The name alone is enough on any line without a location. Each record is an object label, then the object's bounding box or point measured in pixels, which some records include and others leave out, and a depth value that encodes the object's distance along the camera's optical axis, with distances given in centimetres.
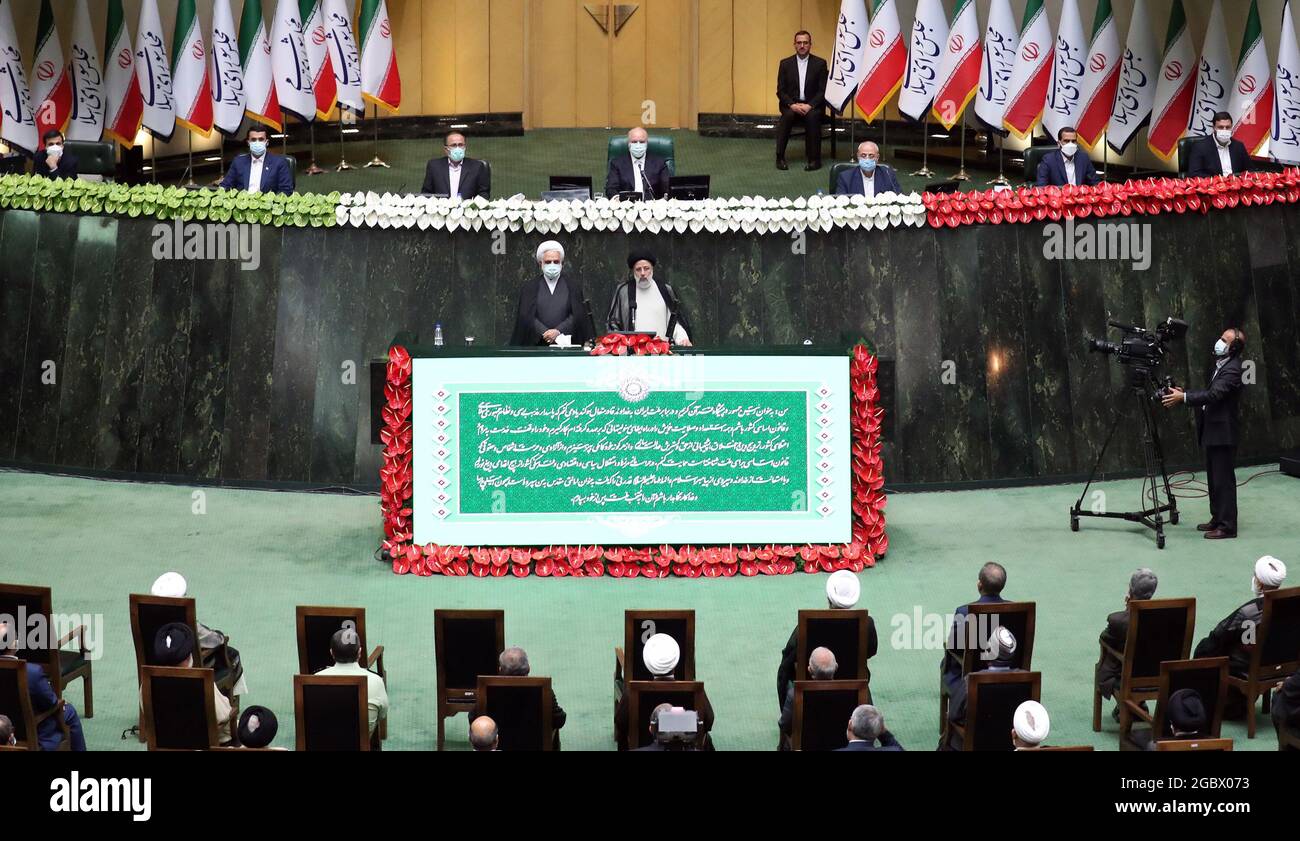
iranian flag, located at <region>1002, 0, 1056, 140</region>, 2136
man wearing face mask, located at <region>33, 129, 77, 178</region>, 1701
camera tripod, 1326
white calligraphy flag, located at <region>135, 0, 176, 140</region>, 2155
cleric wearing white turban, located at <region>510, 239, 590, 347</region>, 1376
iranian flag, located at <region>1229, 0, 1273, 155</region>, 1997
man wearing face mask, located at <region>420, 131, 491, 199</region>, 1628
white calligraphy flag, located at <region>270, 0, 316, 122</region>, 2203
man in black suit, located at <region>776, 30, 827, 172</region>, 2186
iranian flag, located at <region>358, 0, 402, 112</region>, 2273
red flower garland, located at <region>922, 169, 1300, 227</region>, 1464
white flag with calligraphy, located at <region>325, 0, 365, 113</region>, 2244
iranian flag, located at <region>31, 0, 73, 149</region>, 2136
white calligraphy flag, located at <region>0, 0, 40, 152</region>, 2066
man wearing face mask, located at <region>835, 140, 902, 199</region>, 1631
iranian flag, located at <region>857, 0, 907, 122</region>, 2222
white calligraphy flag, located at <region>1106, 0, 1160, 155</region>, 2131
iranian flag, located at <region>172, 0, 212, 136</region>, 2153
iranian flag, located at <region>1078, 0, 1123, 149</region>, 2130
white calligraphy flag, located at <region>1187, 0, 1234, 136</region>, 2052
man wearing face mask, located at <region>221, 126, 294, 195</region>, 1655
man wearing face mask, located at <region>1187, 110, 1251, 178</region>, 1748
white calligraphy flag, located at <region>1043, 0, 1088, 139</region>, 2119
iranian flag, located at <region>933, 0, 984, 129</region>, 2162
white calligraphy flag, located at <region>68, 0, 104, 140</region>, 2158
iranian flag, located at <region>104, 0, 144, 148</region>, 2180
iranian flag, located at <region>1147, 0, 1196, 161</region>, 2102
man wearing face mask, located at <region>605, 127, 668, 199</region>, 1627
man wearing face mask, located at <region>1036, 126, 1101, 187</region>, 1680
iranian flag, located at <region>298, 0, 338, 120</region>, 2241
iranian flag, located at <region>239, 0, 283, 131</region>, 2189
